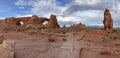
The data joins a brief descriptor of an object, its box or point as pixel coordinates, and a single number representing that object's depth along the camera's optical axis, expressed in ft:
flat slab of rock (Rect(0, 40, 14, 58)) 9.36
